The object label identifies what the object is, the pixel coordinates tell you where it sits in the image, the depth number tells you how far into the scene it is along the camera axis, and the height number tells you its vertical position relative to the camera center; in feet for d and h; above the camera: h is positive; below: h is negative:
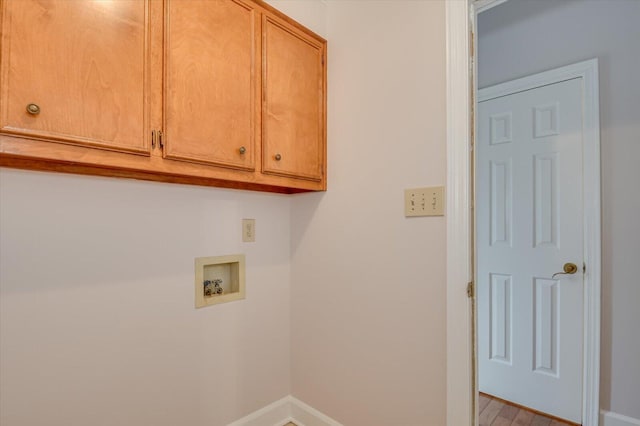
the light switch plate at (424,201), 4.21 +0.22
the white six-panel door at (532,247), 6.07 -0.66
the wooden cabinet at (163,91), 2.83 +1.50
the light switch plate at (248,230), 5.49 -0.26
